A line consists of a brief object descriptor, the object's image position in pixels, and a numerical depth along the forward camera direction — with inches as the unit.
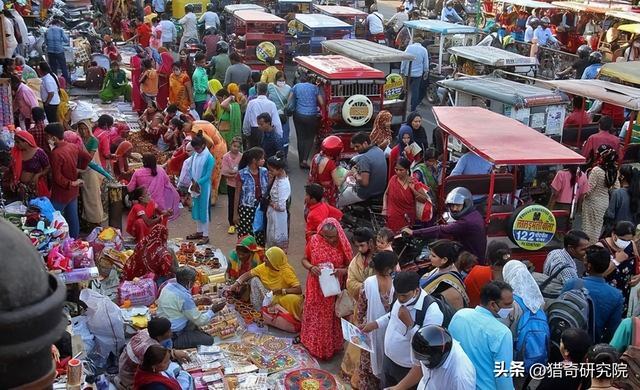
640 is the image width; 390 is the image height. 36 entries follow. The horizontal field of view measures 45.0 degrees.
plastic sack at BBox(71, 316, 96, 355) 257.0
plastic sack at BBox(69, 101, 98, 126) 384.8
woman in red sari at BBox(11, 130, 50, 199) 322.0
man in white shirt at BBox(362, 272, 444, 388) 199.3
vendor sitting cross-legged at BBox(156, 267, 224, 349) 260.5
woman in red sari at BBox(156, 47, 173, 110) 550.6
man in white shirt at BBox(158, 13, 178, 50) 730.8
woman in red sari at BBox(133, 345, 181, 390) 204.7
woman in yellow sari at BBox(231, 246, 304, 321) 289.3
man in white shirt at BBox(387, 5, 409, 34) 852.0
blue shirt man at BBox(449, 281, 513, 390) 187.9
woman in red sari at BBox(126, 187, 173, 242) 316.5
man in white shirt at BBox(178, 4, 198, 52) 753.6
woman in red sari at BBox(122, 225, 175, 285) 291.6
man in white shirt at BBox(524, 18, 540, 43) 778.8
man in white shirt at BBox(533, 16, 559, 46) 761.6
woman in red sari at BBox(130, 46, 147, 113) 564.7
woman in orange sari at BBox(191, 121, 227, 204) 400.5
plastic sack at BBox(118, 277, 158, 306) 284.0
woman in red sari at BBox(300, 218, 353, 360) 268.7
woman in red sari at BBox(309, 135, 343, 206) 366.6
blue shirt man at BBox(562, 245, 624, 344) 231.1
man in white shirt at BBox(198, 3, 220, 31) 797.9
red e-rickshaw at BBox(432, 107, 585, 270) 291.9
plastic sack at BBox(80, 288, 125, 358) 259.0
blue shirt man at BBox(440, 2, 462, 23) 912.9
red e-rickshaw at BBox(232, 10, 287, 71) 658.4
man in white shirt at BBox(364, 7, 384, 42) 770.8
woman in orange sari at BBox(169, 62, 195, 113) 525.7
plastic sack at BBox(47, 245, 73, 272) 272.8
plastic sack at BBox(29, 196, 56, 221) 310.4
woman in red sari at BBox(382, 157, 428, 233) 321.7
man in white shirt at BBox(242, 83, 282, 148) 430.6
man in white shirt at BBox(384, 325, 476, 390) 167.6
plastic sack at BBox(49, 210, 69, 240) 294.1
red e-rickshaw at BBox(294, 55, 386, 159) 446.9
